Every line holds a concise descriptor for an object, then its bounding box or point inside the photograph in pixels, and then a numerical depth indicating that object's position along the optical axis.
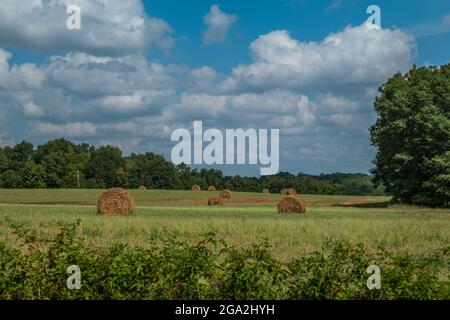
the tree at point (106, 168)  114.48
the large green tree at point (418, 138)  53.94
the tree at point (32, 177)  110.31
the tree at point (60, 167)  112.75
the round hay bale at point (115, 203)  38.34
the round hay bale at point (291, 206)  42.44
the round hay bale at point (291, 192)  85.21
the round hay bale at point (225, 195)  73.56
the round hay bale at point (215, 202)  64.46
